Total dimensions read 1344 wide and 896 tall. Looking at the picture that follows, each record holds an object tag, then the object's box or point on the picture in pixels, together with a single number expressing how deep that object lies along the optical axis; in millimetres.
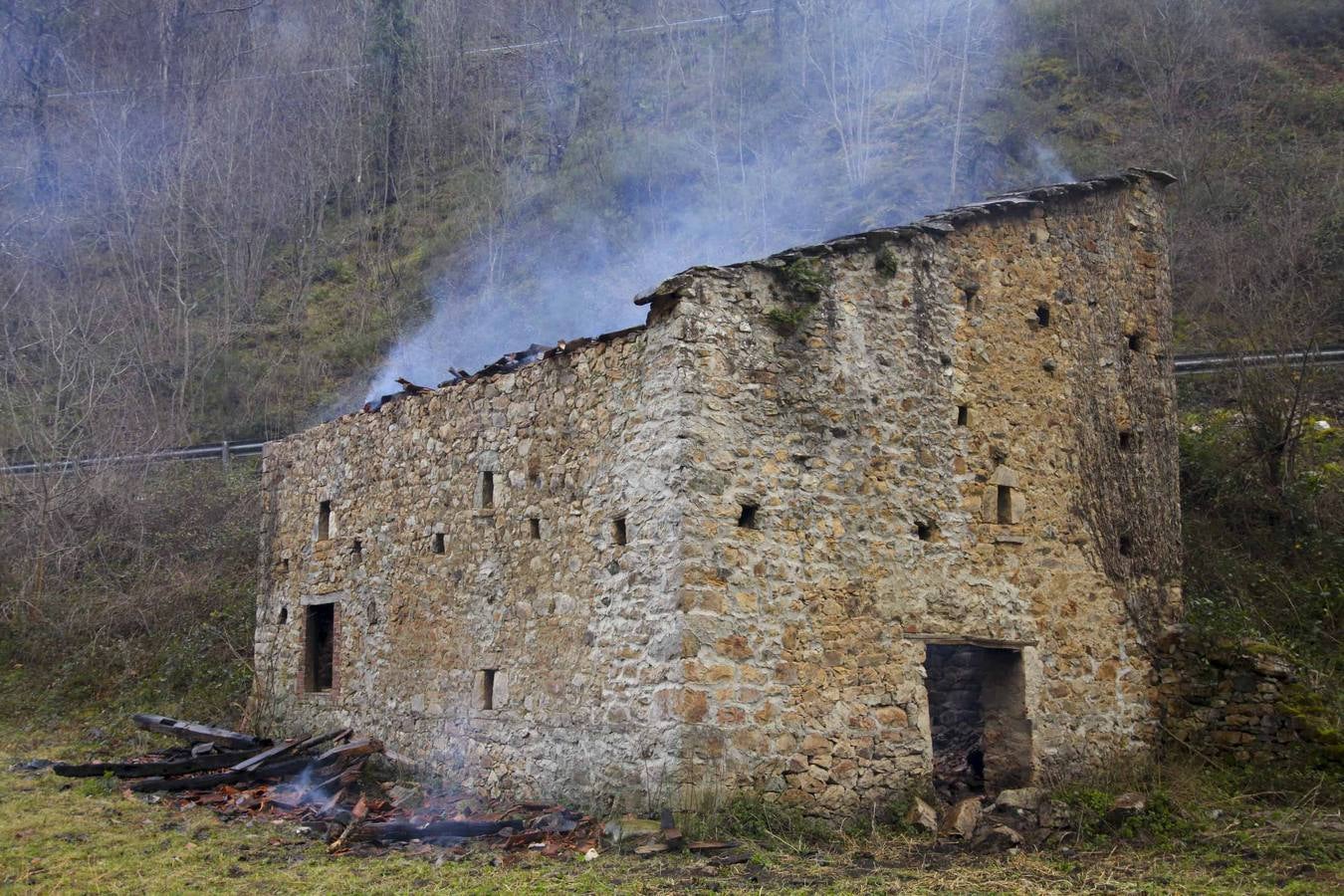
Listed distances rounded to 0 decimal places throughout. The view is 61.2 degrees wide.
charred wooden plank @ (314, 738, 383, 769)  11359
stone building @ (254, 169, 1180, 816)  8766
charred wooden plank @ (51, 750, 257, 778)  11570
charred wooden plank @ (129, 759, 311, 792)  11164
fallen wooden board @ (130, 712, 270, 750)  12445
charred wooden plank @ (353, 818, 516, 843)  8922
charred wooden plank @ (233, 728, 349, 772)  11422
